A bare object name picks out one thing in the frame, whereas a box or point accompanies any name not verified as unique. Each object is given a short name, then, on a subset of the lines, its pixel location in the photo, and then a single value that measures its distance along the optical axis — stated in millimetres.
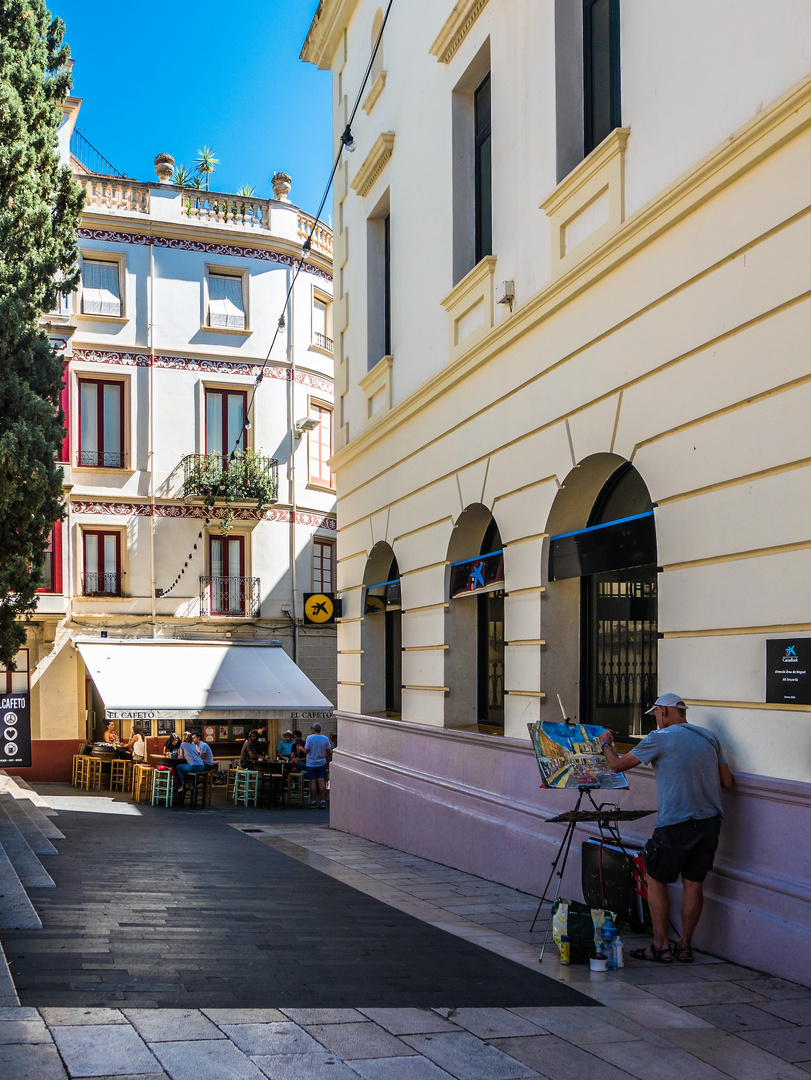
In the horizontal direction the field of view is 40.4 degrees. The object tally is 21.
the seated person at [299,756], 22497
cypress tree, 15141
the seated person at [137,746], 24203
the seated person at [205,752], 22516
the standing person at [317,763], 21531
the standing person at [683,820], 6566
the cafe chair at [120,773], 24331
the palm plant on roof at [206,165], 37469
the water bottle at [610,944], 6559
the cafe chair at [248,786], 21797
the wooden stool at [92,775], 24380
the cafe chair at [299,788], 21922
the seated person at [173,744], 22672
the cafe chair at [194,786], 21156
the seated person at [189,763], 21312
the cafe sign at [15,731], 20688
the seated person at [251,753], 22781
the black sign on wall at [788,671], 6090
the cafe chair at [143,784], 22109
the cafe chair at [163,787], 21344
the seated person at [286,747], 23352
